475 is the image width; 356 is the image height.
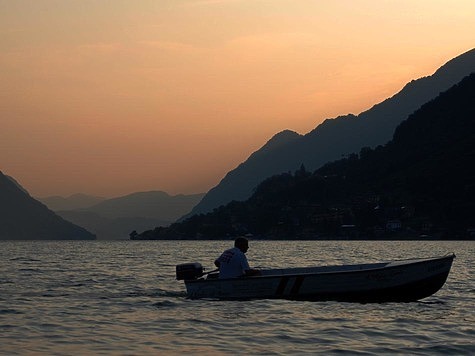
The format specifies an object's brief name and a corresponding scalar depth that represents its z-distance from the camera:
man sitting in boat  26.31
